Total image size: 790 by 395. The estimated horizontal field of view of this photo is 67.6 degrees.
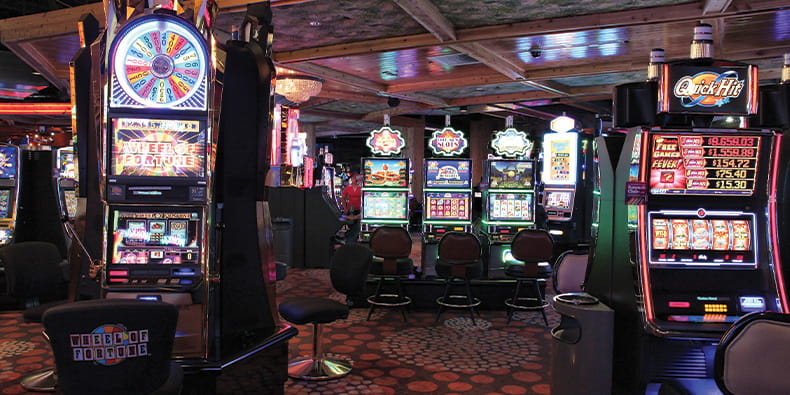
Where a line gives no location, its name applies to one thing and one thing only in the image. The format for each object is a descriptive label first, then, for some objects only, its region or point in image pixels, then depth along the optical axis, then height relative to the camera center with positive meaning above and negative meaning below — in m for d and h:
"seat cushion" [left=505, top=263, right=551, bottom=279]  6.24 -0.81
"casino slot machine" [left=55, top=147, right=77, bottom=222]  7.07 +0.11
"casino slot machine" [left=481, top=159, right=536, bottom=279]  7.53 -0.12
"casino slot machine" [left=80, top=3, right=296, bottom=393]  2.96 +0.09
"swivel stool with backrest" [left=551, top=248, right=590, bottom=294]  4.29 -0.55
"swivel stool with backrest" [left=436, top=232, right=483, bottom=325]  6.07 -0.68
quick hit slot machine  3.19 -0.09
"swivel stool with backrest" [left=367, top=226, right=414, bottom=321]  6.35 -0.67
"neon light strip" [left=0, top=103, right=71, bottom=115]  11.88 +1.67
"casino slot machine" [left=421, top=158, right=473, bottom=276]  7.60 -0.15
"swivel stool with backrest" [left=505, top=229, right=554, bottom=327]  6.14 -0.66
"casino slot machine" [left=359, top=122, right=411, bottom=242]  7.70 +0.03
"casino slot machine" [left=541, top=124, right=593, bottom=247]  9.53 +0.21
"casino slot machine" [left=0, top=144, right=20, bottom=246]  6.59 +0.00
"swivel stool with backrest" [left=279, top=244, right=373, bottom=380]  3.94 -0.78
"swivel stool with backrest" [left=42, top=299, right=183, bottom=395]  1.98 -0.52
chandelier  8.22 +1.51
